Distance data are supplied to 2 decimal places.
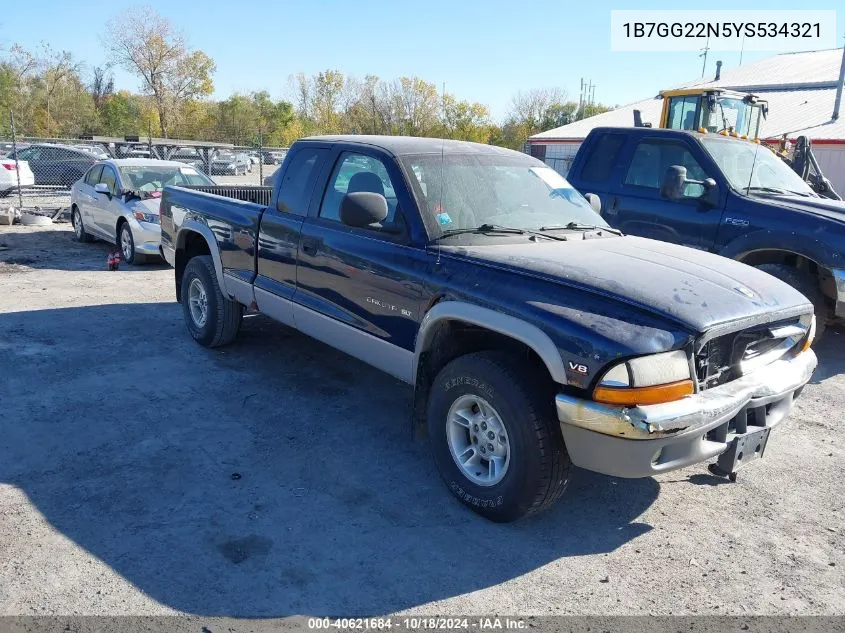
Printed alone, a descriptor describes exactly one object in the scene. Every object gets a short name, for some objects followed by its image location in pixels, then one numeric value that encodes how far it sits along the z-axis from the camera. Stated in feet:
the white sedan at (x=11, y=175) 55.93
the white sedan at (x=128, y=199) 32.55
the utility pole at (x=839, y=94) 84.17
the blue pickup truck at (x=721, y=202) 19.95
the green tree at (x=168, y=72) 193.36
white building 77.77
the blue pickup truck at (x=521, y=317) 9.70
